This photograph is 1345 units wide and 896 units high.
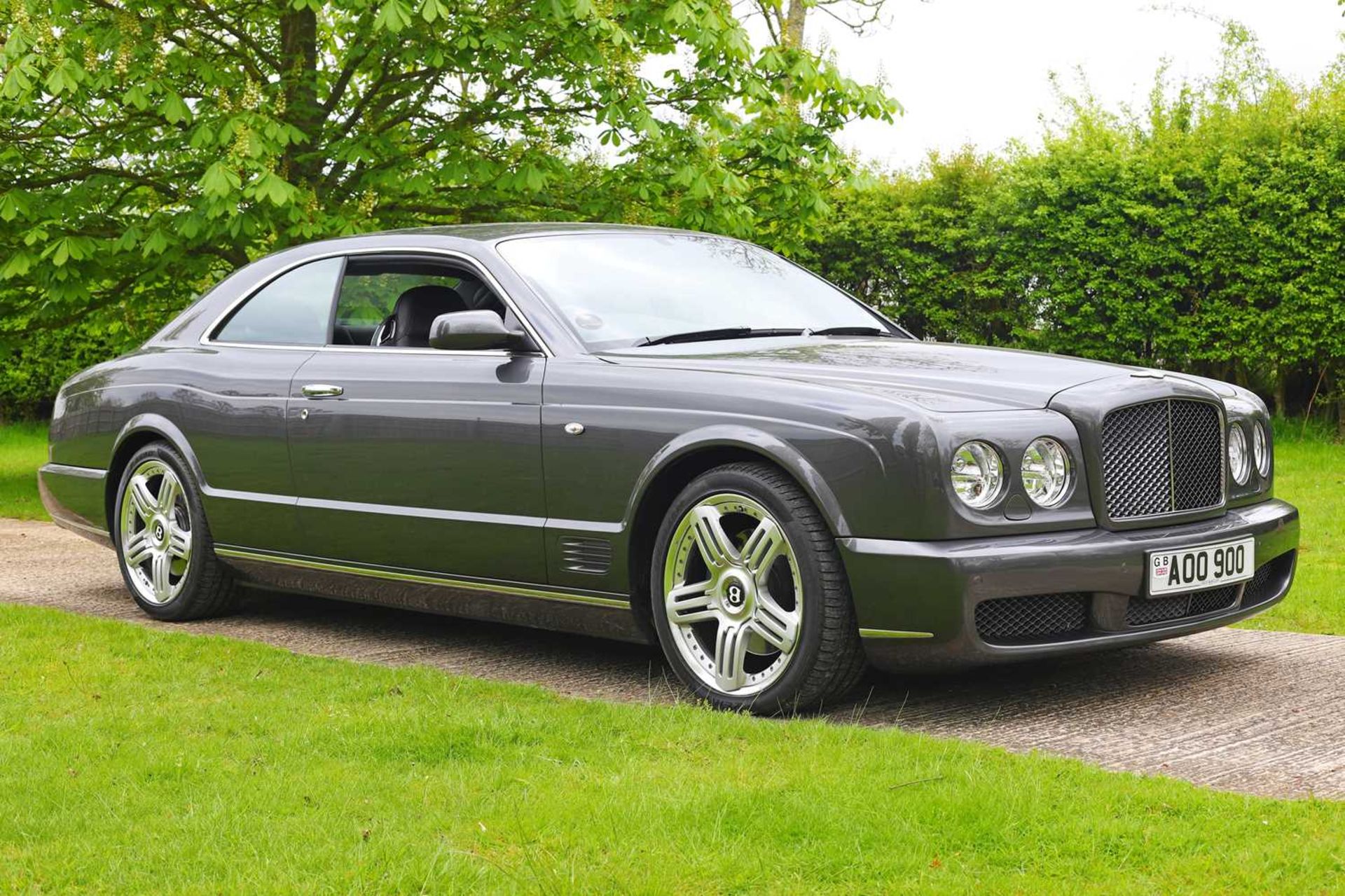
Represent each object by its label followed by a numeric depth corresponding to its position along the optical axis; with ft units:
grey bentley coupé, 15.14
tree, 36.55
